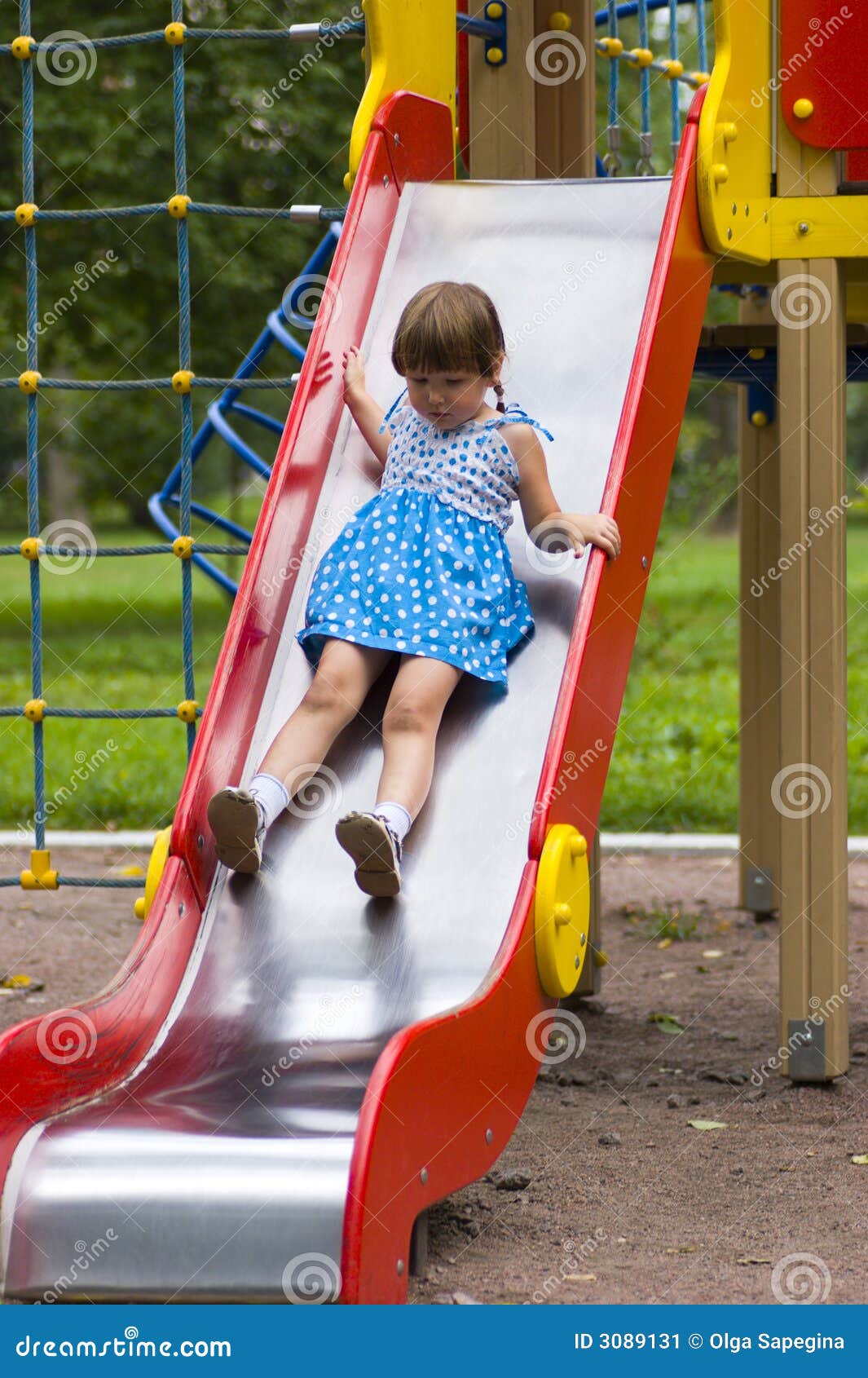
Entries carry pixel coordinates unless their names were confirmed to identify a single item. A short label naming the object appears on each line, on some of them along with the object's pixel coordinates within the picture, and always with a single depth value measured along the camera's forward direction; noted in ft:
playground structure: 16.22
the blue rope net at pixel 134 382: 27.17
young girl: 20.72
